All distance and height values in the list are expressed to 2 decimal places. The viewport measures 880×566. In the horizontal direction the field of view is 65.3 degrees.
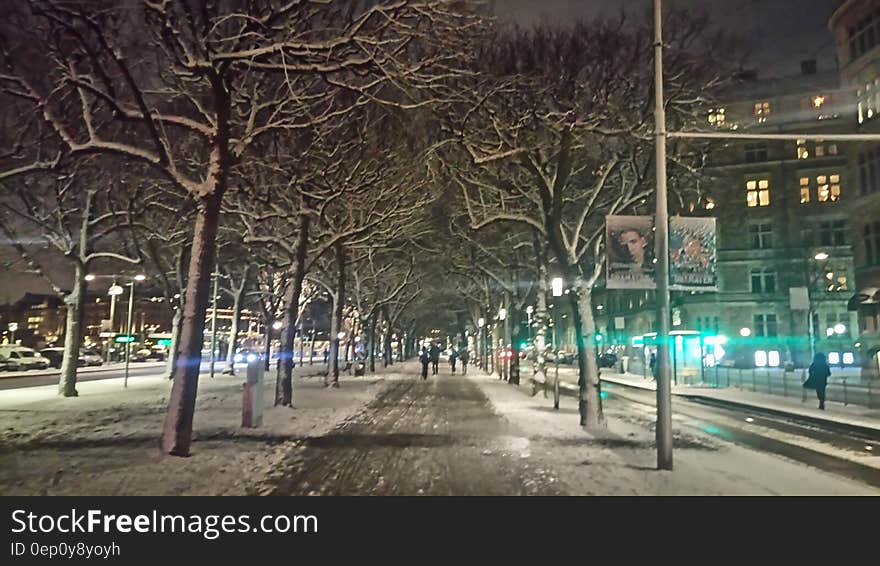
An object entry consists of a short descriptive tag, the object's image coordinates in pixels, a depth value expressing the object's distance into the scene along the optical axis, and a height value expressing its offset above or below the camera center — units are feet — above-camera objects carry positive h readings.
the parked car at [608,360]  203.47 -0.42
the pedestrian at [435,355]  145.48 +0.06
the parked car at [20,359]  156.66 -2.71
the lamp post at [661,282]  34.32 +4.00
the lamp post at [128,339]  105.10 +1.60
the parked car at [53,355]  176.96 -1.85
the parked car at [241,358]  267.53 -2.52
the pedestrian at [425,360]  129.33 -1.02
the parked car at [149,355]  245.88 -1.95
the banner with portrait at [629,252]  37.99 +5.98
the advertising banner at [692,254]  36.35 +5.65
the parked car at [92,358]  198.90 -2.77
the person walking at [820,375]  72.18 -1.28
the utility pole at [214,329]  116.02 +4.05
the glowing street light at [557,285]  84.61 +8.97
